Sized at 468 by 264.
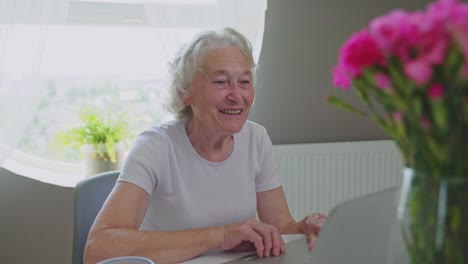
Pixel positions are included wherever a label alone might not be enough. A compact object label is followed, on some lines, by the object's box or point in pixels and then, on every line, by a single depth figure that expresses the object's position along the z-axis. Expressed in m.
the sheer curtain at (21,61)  2.27
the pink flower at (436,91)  0.48
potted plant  2.43
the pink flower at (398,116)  0.53
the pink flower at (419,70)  0.46
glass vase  0.50
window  2.52
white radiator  2.80
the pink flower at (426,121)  0.51
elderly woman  1.41
